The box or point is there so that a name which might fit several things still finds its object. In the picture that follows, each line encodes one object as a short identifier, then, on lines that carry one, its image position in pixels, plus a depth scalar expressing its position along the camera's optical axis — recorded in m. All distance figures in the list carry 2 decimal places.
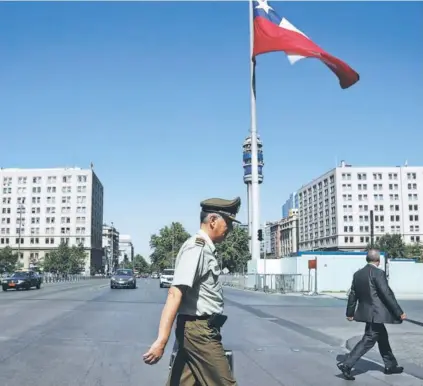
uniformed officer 3.44
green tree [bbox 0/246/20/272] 80.88
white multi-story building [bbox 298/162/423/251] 133.75
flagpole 36.28
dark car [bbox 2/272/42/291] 37.94
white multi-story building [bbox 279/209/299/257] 179.00
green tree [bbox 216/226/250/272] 104.12
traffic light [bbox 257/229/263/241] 34.78
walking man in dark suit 7.42
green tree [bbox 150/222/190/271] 151.12
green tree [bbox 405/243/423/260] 103.32
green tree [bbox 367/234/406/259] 101.56
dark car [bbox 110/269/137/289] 40.81
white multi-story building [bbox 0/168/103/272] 136.88
